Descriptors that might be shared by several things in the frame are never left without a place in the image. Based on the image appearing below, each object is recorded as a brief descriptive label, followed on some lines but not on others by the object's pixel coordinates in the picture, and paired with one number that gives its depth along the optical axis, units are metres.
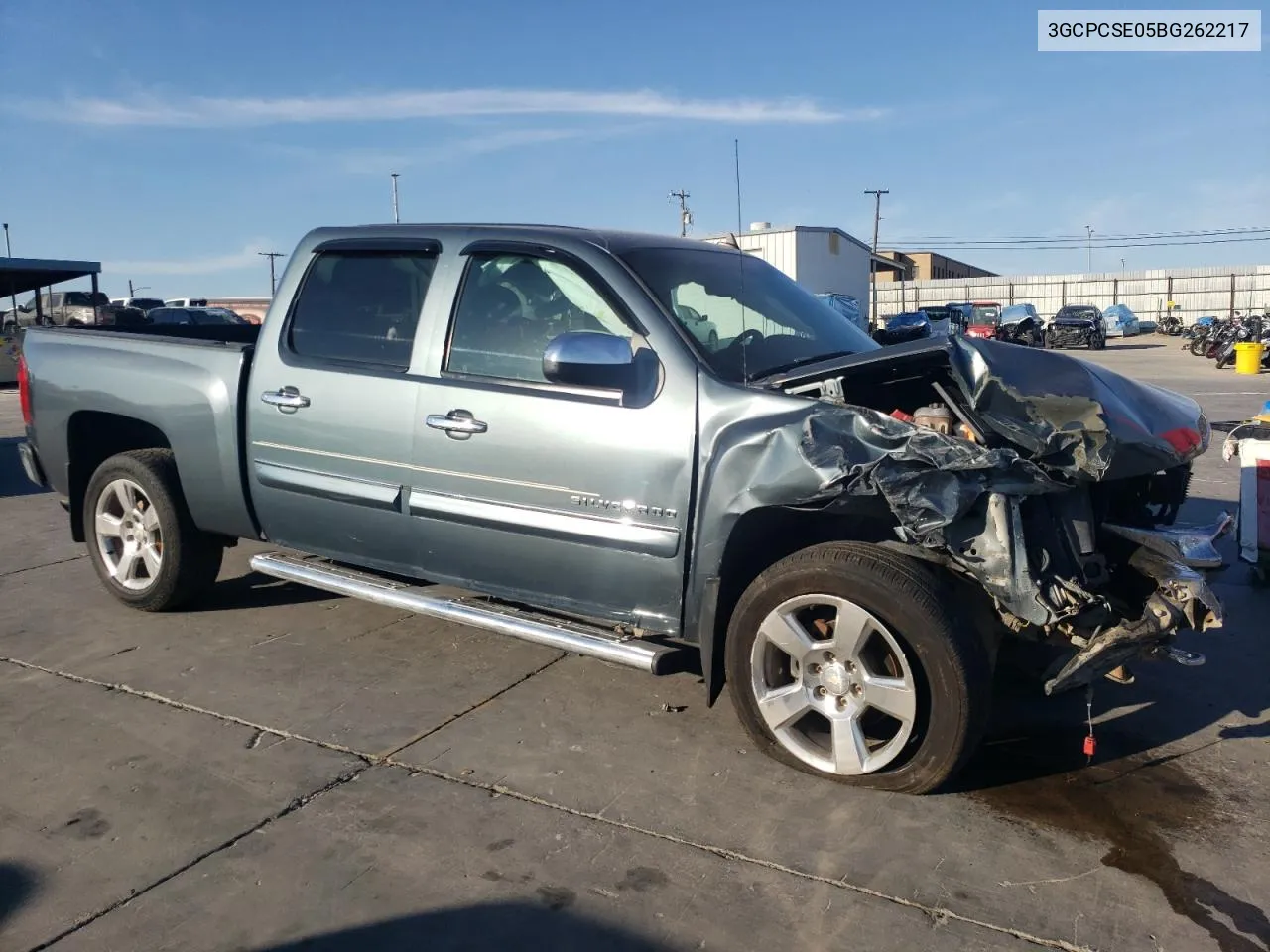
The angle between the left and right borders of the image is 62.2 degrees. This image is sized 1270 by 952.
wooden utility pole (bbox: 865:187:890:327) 68.75
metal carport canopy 19.61
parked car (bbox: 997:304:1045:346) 42.00
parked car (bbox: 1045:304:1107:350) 39.47
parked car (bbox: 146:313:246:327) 27.36
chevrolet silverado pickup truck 3.20
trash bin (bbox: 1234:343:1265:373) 22.86
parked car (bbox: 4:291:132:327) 25.35
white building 38.12
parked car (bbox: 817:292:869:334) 28.38
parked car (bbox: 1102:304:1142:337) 52.88
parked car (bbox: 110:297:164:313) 39.23
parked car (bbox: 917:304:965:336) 38.15
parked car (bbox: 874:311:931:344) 37.02
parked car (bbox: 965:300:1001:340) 42.41
